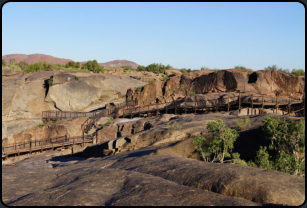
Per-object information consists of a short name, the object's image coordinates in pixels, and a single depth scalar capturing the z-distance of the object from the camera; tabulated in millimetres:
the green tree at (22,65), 66312
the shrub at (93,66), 59978
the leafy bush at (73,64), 66250
